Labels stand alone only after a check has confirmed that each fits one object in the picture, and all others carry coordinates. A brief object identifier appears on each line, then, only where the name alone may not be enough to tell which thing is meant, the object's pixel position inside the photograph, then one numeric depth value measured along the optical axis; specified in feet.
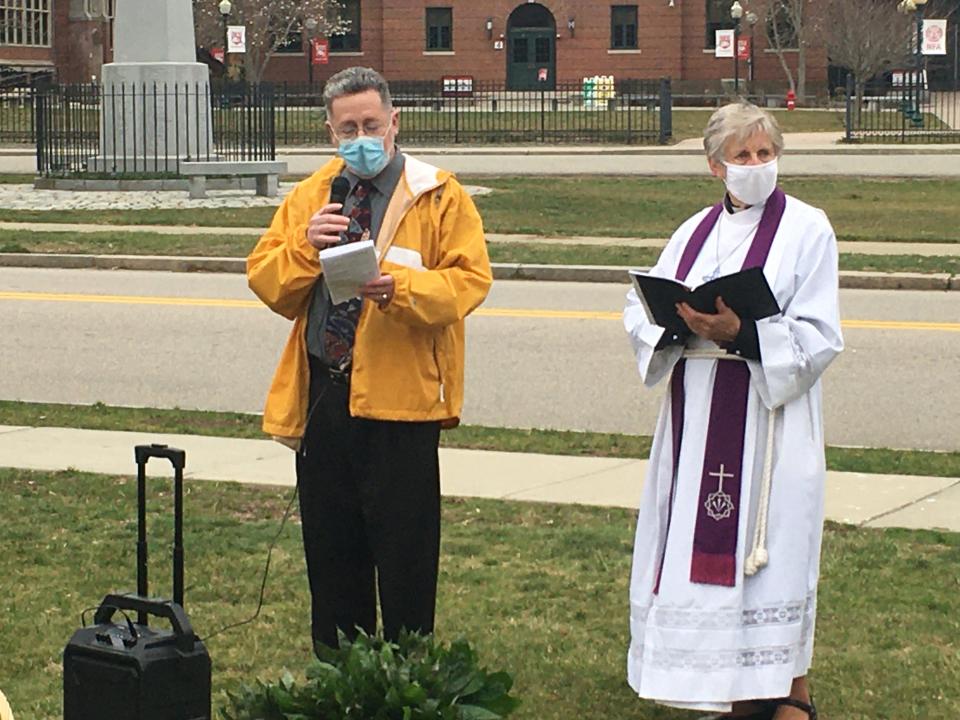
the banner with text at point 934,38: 133.90
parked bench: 86.38
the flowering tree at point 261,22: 225.56
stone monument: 90.94
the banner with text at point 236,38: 180.34
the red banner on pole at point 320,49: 227.40
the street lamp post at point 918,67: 141.18
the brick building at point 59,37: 245.24
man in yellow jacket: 15.89
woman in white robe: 16.40
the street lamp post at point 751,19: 218.79
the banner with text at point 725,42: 198.67
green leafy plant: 13.51
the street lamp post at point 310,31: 222.89
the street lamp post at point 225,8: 197.64
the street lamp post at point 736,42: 213.66
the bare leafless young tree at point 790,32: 217.36
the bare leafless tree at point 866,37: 196.85
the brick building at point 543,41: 237.04
